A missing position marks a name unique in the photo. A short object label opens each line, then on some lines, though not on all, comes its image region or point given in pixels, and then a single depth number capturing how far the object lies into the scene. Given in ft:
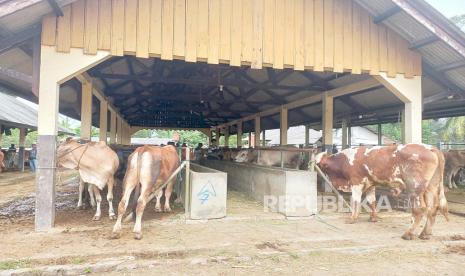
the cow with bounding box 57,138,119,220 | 22.70
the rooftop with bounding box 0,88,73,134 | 55.26
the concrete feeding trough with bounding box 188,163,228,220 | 21.89
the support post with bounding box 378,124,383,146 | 59.19
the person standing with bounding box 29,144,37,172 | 60.95
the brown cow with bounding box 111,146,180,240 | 18.28
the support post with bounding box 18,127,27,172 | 64.80
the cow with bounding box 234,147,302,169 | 41.47
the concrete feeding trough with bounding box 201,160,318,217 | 23.51
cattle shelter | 19.66
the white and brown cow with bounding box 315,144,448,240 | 19.20
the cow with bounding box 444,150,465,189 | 43.29
